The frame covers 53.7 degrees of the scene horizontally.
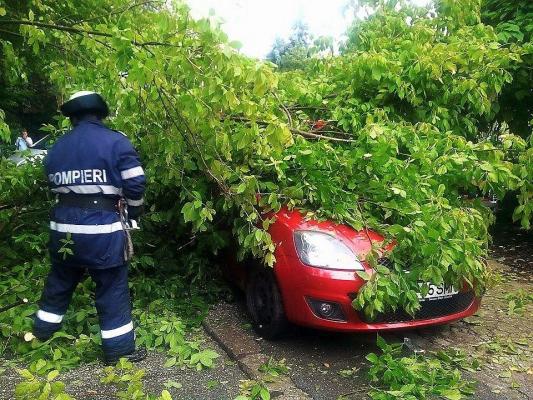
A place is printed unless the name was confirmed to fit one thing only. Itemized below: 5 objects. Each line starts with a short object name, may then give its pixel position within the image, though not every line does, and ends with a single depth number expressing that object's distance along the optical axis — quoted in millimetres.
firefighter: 3098
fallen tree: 2982
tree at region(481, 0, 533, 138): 5270
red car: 3188
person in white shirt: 9431
